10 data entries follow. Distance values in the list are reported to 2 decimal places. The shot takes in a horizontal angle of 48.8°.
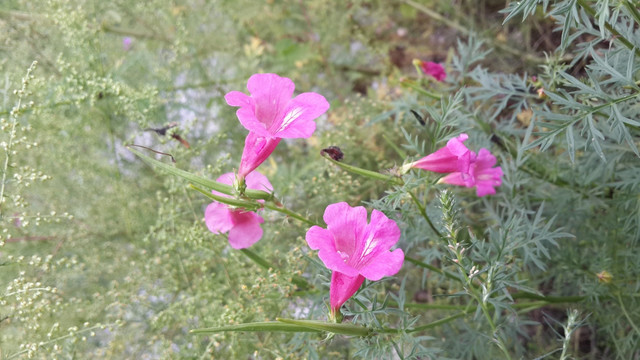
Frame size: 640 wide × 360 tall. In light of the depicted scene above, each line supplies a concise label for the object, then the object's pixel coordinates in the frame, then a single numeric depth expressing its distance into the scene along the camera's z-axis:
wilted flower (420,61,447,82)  0.30
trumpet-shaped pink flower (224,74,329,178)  0.20
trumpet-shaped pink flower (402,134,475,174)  0.21
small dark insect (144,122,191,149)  0.27
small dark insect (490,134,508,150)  0.29
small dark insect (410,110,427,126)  0.23
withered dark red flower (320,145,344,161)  0.21
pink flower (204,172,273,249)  0.23
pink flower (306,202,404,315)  0.19
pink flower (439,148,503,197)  0.24
